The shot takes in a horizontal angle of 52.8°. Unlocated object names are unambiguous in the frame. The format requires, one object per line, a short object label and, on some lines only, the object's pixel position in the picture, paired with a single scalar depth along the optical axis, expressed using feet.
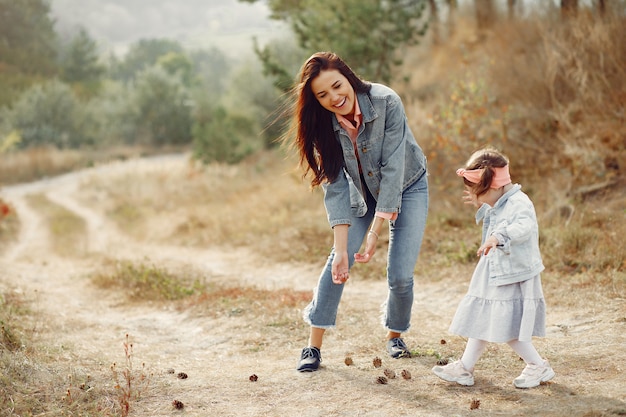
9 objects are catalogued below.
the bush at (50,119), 98.89
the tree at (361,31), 44.19
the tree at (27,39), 155.12
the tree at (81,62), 163.73
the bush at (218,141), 62.49
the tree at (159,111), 116.57
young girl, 10.82
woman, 11.96
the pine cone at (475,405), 10.53
